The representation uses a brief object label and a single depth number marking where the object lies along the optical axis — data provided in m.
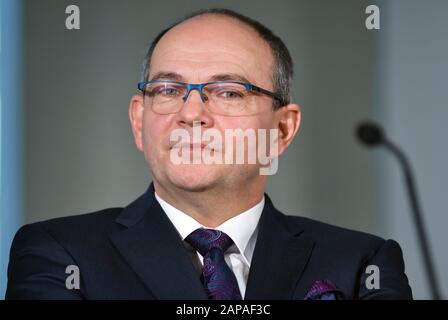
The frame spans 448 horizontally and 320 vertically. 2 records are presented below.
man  2.86
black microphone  2.91
